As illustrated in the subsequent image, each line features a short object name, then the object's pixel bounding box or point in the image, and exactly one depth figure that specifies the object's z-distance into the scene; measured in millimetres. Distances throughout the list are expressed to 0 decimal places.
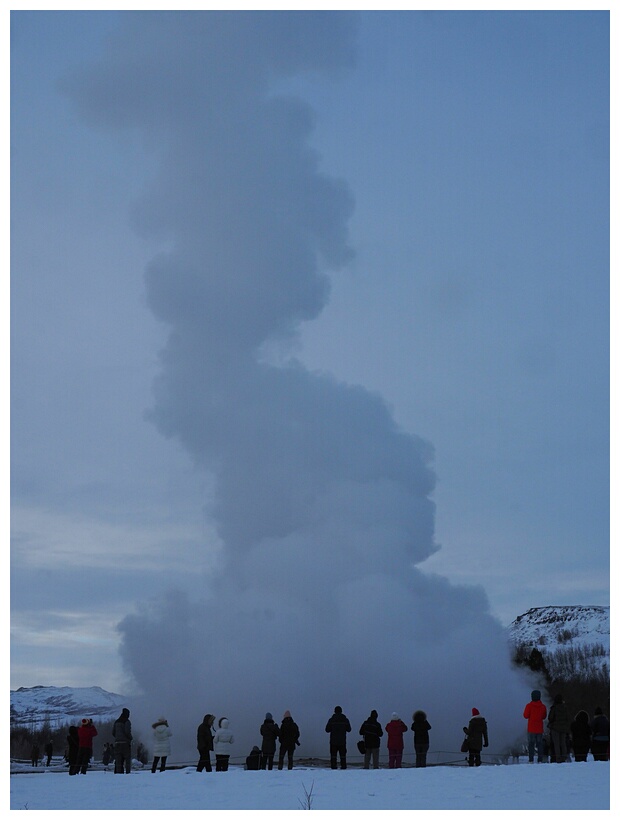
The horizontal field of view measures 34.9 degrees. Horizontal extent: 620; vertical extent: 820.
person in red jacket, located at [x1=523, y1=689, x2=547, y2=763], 29703
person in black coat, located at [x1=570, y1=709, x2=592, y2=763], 28828
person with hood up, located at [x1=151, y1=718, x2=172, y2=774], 29281
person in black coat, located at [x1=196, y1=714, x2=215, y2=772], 29562
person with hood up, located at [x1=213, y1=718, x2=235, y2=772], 28828
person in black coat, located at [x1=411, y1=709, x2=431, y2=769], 29906
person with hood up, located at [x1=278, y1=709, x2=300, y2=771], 30375
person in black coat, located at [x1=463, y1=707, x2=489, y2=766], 29641
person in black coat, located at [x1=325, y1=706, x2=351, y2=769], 30250
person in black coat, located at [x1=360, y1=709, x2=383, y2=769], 30266
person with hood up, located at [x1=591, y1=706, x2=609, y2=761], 28328
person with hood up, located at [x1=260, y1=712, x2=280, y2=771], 30625
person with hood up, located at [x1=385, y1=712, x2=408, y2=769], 30242
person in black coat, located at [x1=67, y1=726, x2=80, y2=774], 30359
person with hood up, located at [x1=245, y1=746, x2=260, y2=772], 31844
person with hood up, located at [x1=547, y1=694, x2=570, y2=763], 29094
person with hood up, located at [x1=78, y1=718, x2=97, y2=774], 30406
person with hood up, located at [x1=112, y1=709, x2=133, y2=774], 29188
